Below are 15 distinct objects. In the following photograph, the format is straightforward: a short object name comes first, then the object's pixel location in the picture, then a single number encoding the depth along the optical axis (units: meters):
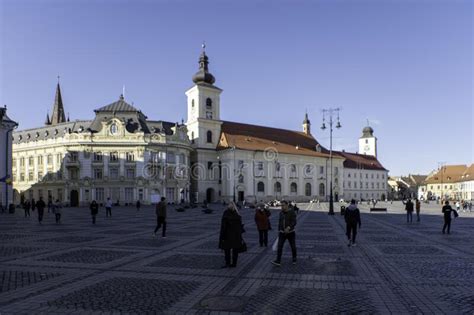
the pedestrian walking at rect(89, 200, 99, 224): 26.17
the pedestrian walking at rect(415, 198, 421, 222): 29.05
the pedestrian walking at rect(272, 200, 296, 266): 11.63
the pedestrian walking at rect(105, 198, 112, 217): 35.25
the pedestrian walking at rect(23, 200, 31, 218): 35.84
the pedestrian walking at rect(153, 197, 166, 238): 17.97
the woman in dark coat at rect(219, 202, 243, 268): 11.22
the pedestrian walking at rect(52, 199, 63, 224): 27.49
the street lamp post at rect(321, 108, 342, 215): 37.95
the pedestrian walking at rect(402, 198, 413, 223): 27.92
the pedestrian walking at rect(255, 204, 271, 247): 15.32
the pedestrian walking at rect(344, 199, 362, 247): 15.43
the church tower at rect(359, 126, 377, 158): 139.75
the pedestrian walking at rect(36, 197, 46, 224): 27.78
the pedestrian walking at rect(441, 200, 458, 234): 20.28
